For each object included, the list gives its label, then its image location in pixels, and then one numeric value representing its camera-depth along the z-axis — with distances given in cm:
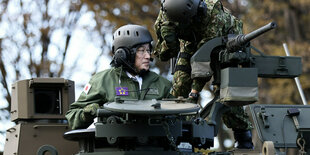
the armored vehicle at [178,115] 1050
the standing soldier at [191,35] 1265
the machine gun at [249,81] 1200
